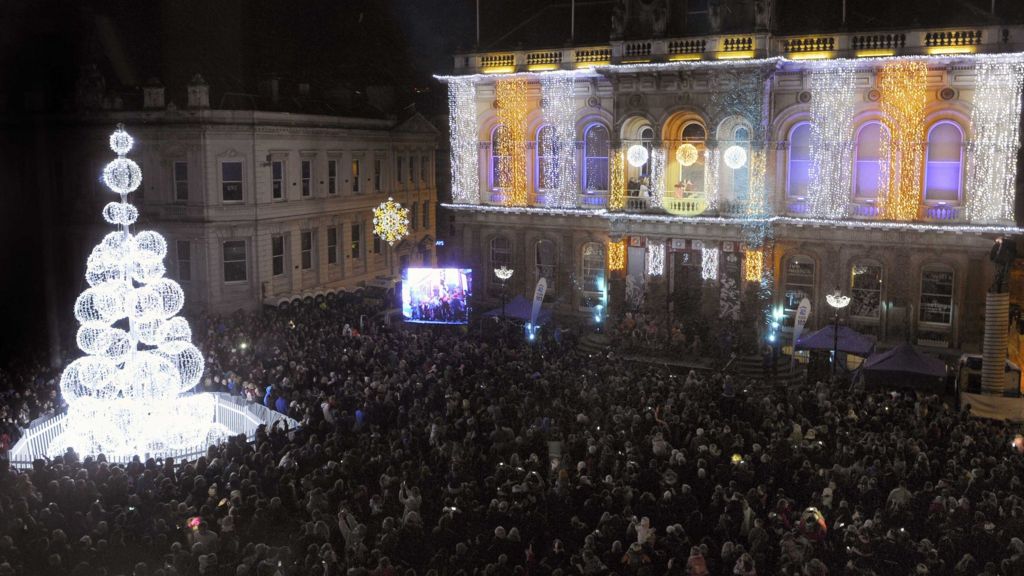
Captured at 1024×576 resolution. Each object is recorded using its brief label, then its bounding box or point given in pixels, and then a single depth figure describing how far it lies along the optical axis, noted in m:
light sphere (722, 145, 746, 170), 30.38
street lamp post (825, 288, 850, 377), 27.02
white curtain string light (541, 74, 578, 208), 35.31
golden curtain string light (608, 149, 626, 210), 34.09
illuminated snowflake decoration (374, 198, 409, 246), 40.03
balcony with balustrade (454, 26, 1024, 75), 28.86
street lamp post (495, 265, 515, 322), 35.16
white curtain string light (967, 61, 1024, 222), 28.72
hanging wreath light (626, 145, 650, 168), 32.97
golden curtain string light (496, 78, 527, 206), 36.25
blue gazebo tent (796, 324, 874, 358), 27.40
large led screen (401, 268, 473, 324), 33.78
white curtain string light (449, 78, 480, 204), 37.41
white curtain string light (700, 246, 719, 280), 32.75
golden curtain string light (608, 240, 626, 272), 34.12
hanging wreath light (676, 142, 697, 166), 30.78
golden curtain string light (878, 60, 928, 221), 29.89
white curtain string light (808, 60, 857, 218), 30.81
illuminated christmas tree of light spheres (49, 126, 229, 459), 20.34
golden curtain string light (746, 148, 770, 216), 31.58
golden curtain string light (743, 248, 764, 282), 31.77
